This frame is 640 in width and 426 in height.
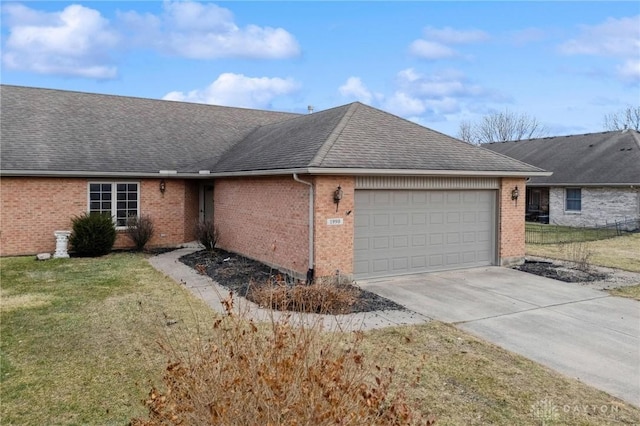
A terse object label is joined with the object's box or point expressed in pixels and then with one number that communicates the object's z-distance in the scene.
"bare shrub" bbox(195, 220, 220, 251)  15.55
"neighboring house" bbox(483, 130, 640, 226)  23.73
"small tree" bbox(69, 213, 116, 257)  14.45
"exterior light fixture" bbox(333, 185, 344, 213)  10.48
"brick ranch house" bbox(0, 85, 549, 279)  10.89
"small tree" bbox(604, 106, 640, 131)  53.94
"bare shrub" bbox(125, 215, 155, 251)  15.80
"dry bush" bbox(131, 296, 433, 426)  2.88
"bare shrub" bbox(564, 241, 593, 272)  12.80
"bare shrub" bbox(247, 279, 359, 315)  8.45
